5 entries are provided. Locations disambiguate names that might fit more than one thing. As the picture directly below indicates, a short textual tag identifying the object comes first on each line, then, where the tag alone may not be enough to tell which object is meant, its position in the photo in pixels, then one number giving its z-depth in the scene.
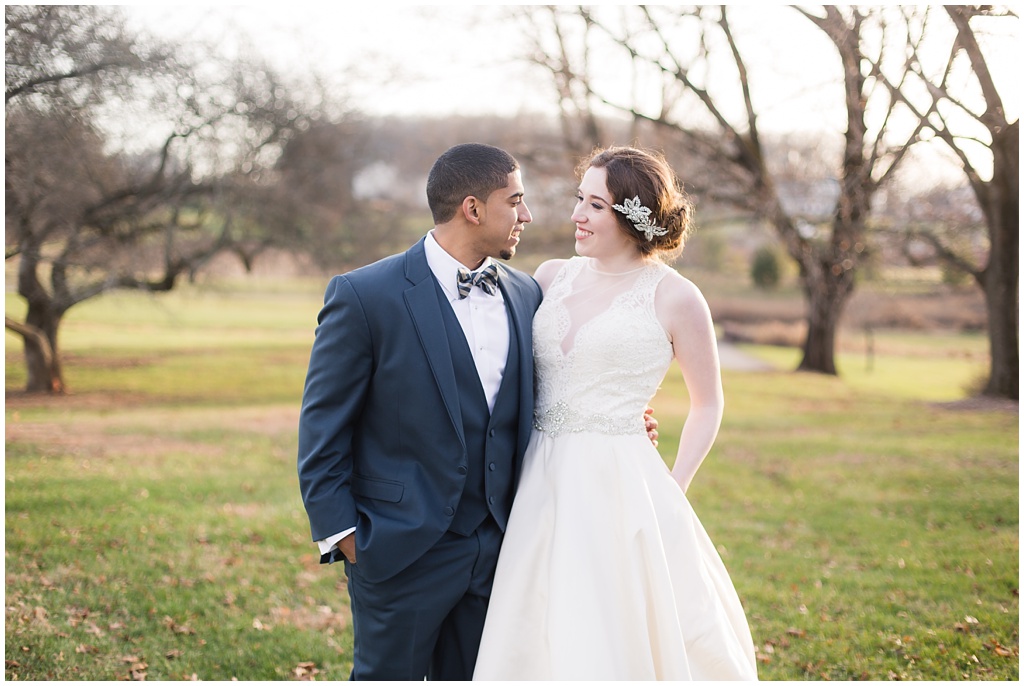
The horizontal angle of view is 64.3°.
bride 2.84
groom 2.72
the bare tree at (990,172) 6.46
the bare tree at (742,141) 10.68
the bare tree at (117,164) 7.18
